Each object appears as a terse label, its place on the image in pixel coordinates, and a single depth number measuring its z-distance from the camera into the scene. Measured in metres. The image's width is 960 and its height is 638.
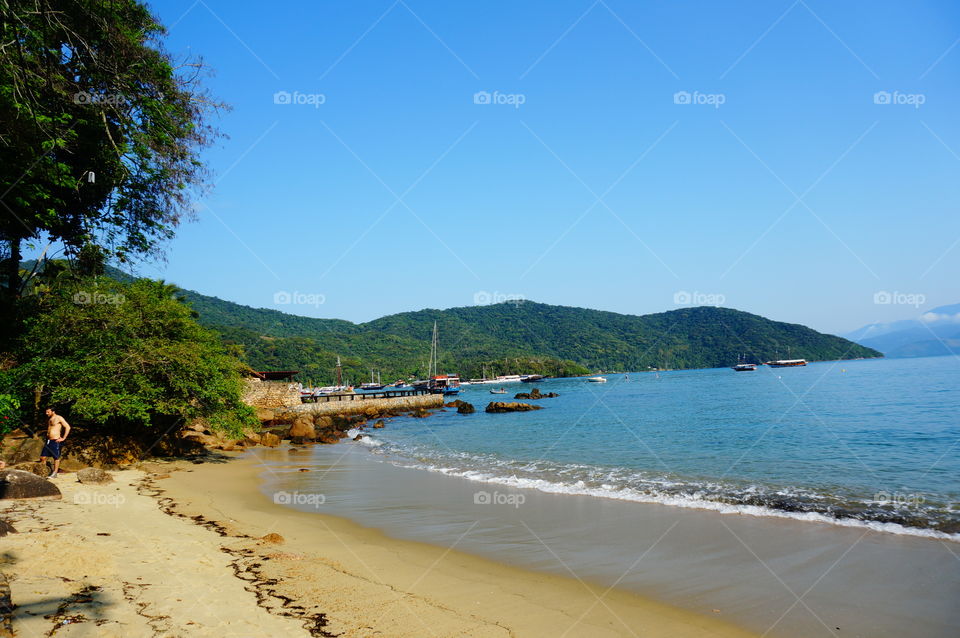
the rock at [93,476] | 12.12
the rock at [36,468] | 11.56
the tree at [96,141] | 8.39
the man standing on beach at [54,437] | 11.70
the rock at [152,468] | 15.55
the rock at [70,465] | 13.30
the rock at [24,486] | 9.35
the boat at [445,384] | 89.78
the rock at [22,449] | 12.33
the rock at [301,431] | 29.55
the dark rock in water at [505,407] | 51.00
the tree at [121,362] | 14.05
